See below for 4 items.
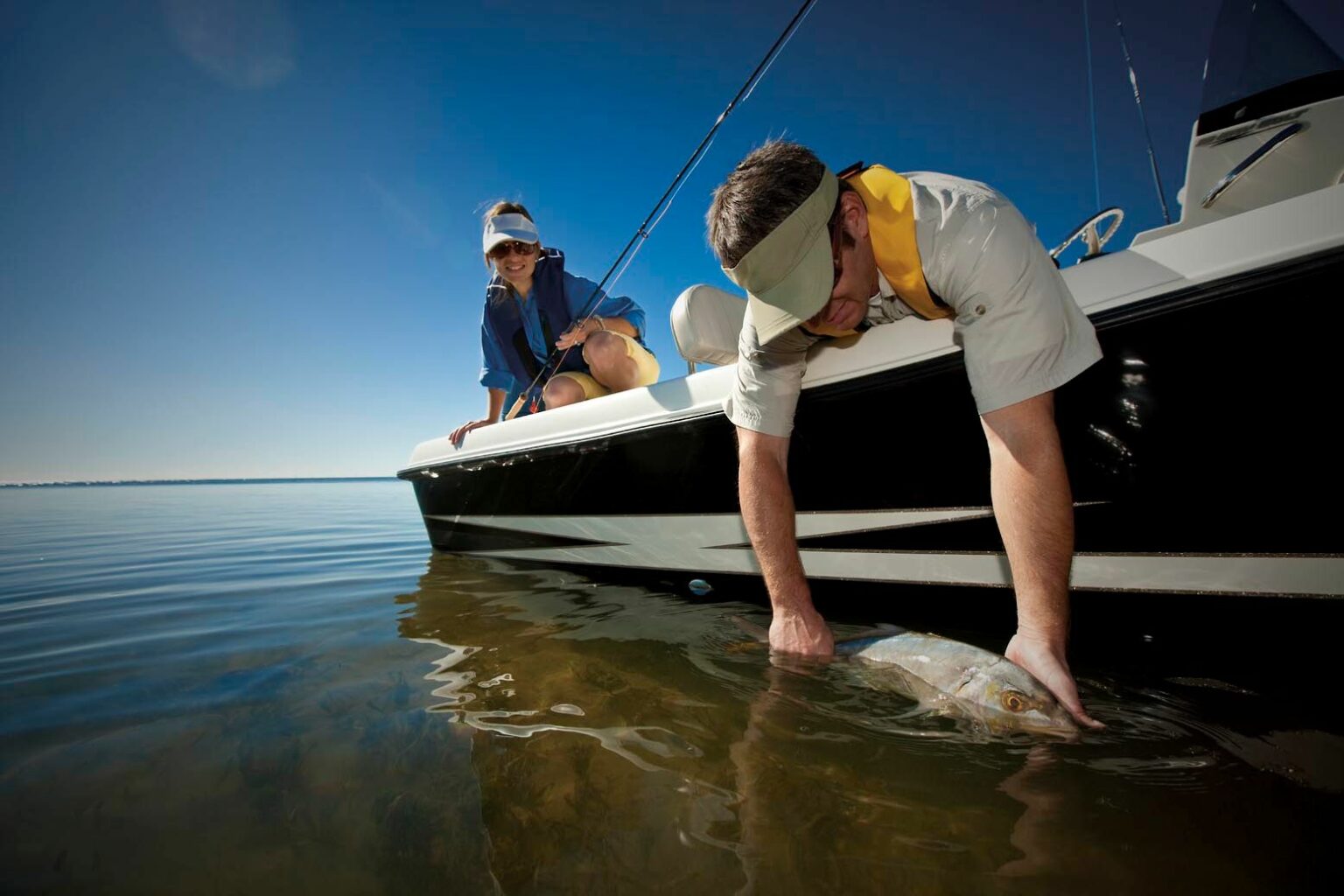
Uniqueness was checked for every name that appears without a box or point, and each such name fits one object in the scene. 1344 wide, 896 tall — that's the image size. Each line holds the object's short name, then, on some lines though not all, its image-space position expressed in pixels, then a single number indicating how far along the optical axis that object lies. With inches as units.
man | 52.0
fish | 49.9
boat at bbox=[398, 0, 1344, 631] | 49.9
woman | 129.9
